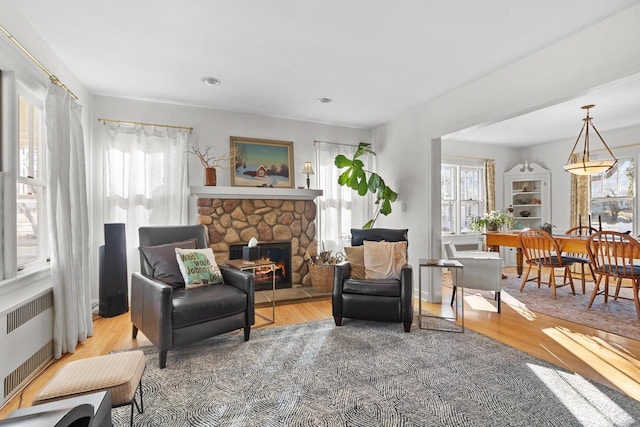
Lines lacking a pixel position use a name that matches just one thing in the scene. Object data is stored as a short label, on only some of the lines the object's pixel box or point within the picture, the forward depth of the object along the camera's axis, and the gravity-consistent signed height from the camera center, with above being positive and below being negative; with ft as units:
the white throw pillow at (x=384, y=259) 11.35 -1.65
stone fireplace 14.06 -0.30
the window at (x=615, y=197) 18.40 +0.68
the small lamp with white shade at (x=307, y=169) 15.30 +1.95
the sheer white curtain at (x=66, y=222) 8.65 -0.22
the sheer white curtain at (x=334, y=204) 16.90 +0.38
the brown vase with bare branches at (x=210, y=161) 13.92 +2.24
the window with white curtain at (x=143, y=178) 13.03 +1.40
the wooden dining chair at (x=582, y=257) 14.88 -2.26
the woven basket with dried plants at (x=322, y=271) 14.82 -2.64
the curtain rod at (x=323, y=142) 16.76 +3.53
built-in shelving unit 22.08 +1.07
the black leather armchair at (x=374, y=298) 10.26 -2.72
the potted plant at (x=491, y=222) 18.63 -0.69
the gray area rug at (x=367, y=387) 6.04 -3.71
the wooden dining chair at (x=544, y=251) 14.34 -1.85
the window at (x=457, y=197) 21.54 +0.87
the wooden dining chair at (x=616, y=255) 11.40 -1.69
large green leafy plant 15.43 +1.37
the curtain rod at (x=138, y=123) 12.90 +3.57
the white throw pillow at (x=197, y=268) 9.62 -1.63
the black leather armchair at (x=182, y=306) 7.97 -2.40
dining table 13.85 -1.52
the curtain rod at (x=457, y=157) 21.16 +3.44
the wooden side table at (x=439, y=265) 10.37 -1.70
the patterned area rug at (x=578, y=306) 10.89 -3.75
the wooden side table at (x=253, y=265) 10.87 -1.74
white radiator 6.59 -2.78
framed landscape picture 15.05 +2.28
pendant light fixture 13.91 +1.80
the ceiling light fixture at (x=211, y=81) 11.44 +4.58
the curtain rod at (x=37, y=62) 7.07 +3.69
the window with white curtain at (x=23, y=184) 7.54 +0.77
